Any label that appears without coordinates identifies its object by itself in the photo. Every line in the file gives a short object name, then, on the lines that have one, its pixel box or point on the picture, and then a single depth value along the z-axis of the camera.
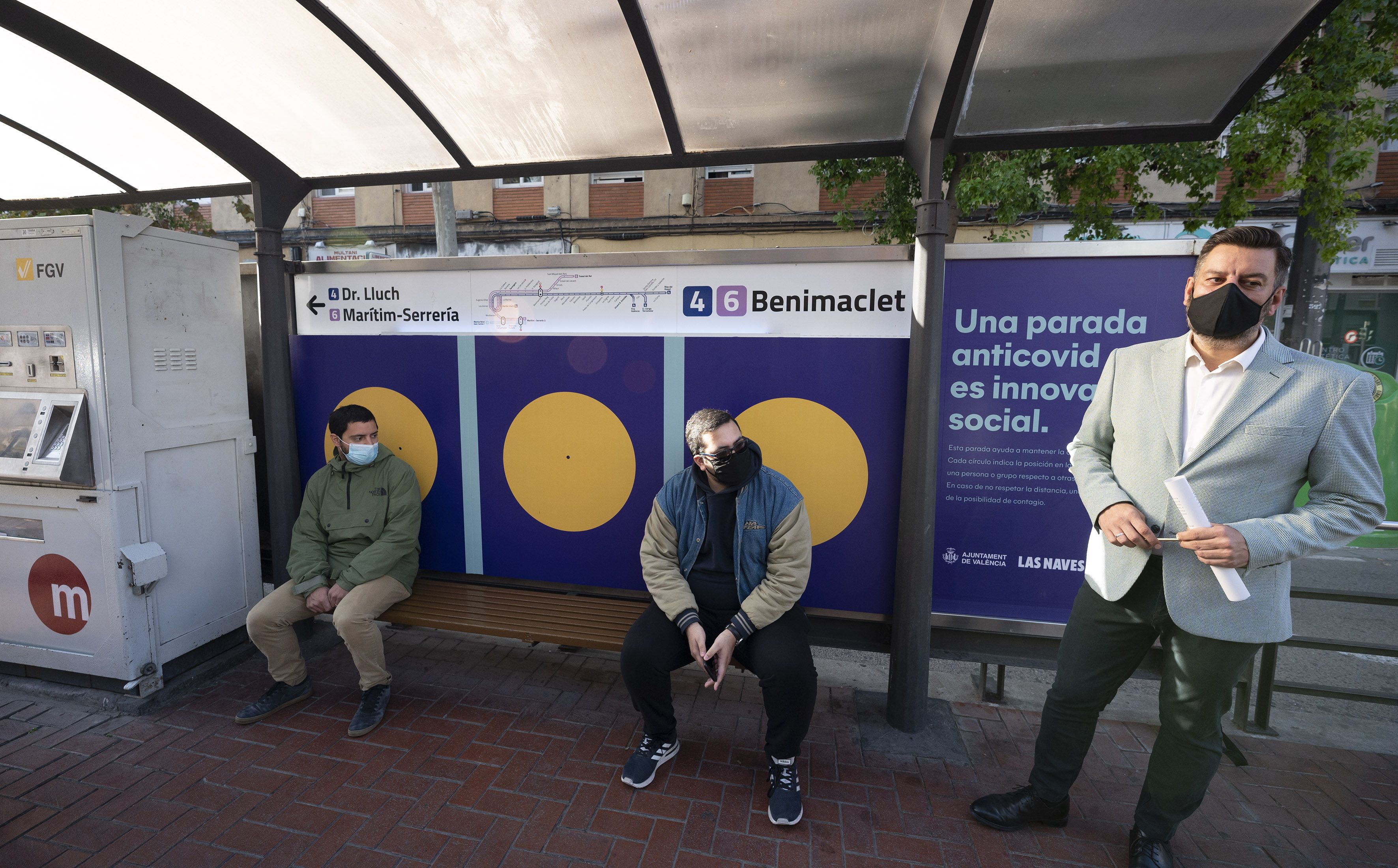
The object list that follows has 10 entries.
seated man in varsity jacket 2.66
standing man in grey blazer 1.93
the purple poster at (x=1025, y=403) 3.02
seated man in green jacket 3.21
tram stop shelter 2.56
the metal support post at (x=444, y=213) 9.49
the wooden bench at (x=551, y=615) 3.26
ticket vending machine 3.13
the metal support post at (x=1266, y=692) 3.05
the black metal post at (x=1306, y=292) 8.09
